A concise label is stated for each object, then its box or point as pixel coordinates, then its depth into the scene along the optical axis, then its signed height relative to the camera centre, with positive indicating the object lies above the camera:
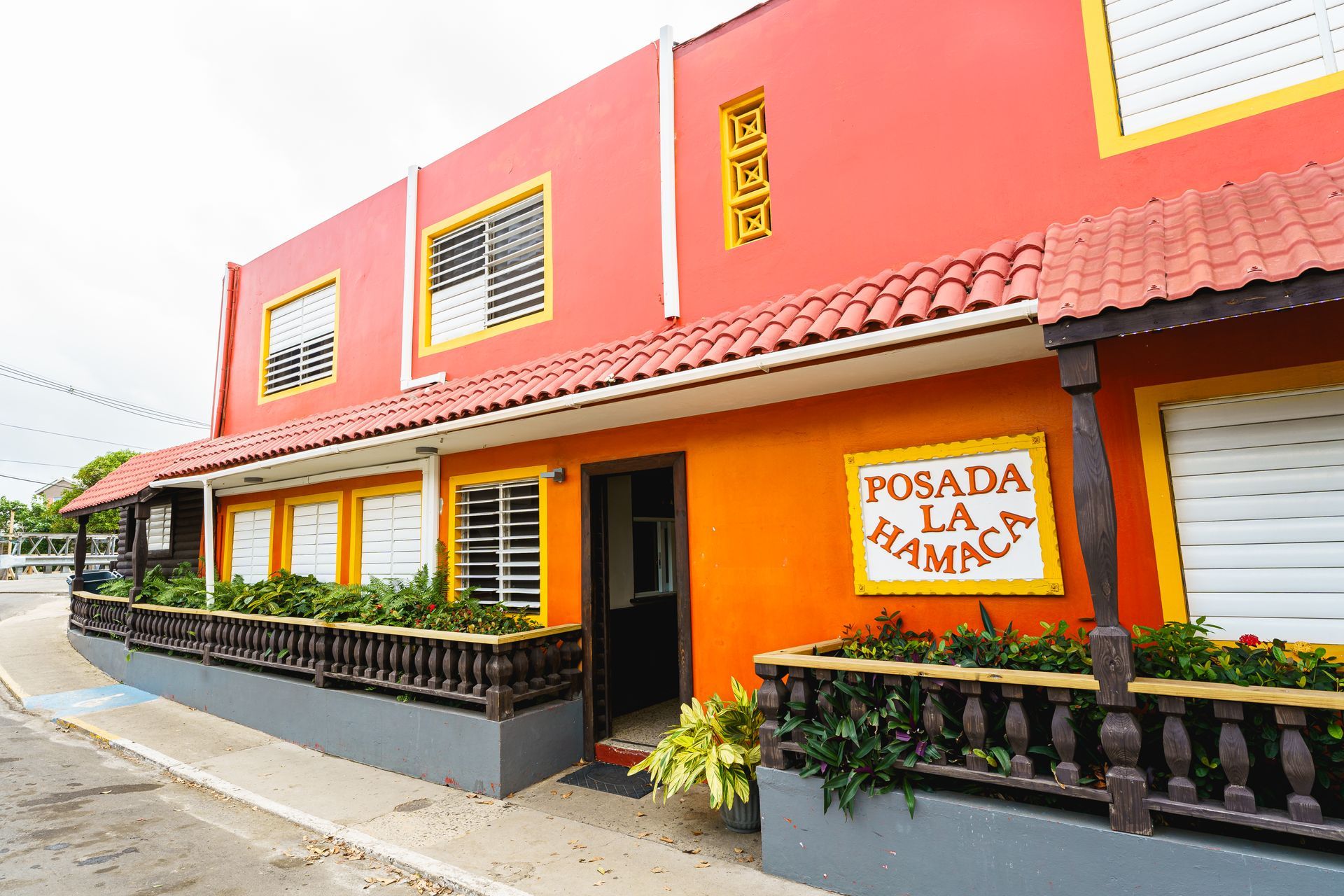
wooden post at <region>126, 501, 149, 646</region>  11.04 +0.10
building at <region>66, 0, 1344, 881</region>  3.84 +1.16
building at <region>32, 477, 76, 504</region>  67.44 +7.12
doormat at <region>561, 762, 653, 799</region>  5.87 -2.00
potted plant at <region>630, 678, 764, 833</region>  4.67 -1.43
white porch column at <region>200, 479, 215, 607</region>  10.04 +0.37
